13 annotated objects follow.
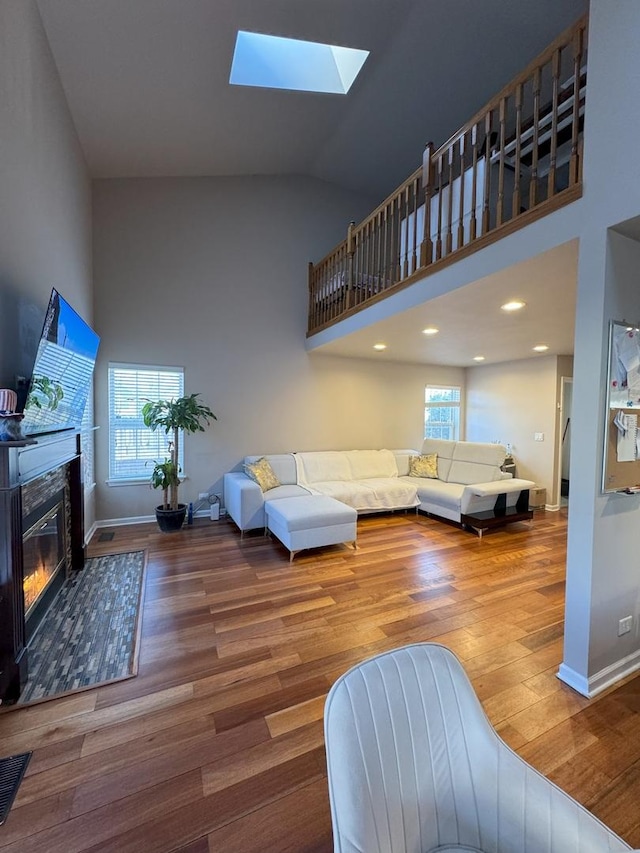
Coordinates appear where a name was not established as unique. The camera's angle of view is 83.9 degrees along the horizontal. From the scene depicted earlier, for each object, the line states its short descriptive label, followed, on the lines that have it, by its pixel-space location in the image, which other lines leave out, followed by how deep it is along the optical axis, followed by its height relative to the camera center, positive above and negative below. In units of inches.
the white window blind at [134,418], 172.2 -4.6
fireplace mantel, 70.2 -33.3
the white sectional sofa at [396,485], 169.3 -39.3
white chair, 30.7 -34.4
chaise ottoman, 136.8 -44.4
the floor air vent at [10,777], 50.8 -56.6
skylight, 123.3 +128.7
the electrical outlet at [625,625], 78.2 -46.5
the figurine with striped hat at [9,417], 69.6 -1.9
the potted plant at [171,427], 162.1 -8.2
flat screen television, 83.3 +9.8
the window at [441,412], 259.0 +0.3
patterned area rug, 75.7 -57.3
